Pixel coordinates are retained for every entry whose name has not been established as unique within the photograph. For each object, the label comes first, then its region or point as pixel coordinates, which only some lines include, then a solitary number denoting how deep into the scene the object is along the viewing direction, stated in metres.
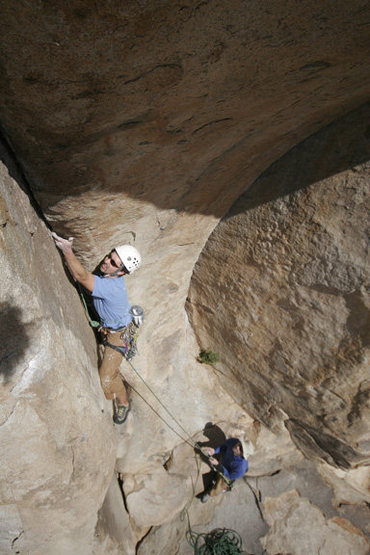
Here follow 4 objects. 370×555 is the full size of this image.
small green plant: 4.35
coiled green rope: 3.79
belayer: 4.09
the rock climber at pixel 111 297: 2.58
